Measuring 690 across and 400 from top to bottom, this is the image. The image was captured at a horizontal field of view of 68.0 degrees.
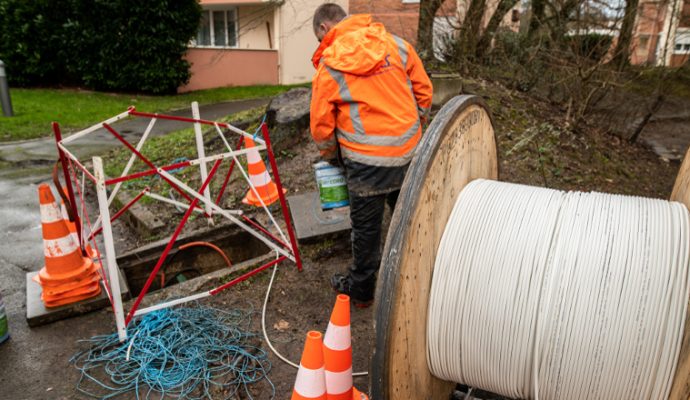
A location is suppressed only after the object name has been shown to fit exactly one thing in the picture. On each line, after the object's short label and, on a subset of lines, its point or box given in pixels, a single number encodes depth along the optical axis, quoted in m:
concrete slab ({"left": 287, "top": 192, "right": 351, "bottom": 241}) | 4.72
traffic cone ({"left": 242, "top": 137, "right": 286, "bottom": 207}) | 5.36
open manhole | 4.94
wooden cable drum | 1.95
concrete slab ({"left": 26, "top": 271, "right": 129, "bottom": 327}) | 3.80
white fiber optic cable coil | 2.09
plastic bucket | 3.83
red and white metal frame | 3.27
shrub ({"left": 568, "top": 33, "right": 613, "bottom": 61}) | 7.08
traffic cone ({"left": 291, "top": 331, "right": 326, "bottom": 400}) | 2.40
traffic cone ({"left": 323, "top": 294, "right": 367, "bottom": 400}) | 2.59
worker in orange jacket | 3.35
